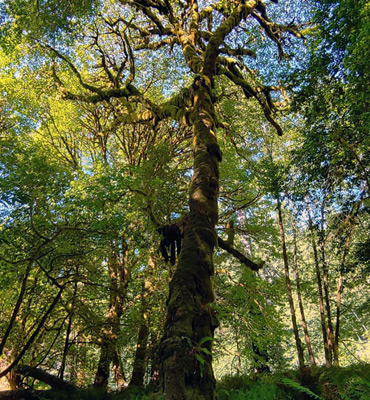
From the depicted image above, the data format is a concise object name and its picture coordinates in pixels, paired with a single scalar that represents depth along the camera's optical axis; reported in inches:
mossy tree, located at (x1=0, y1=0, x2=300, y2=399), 84.0
